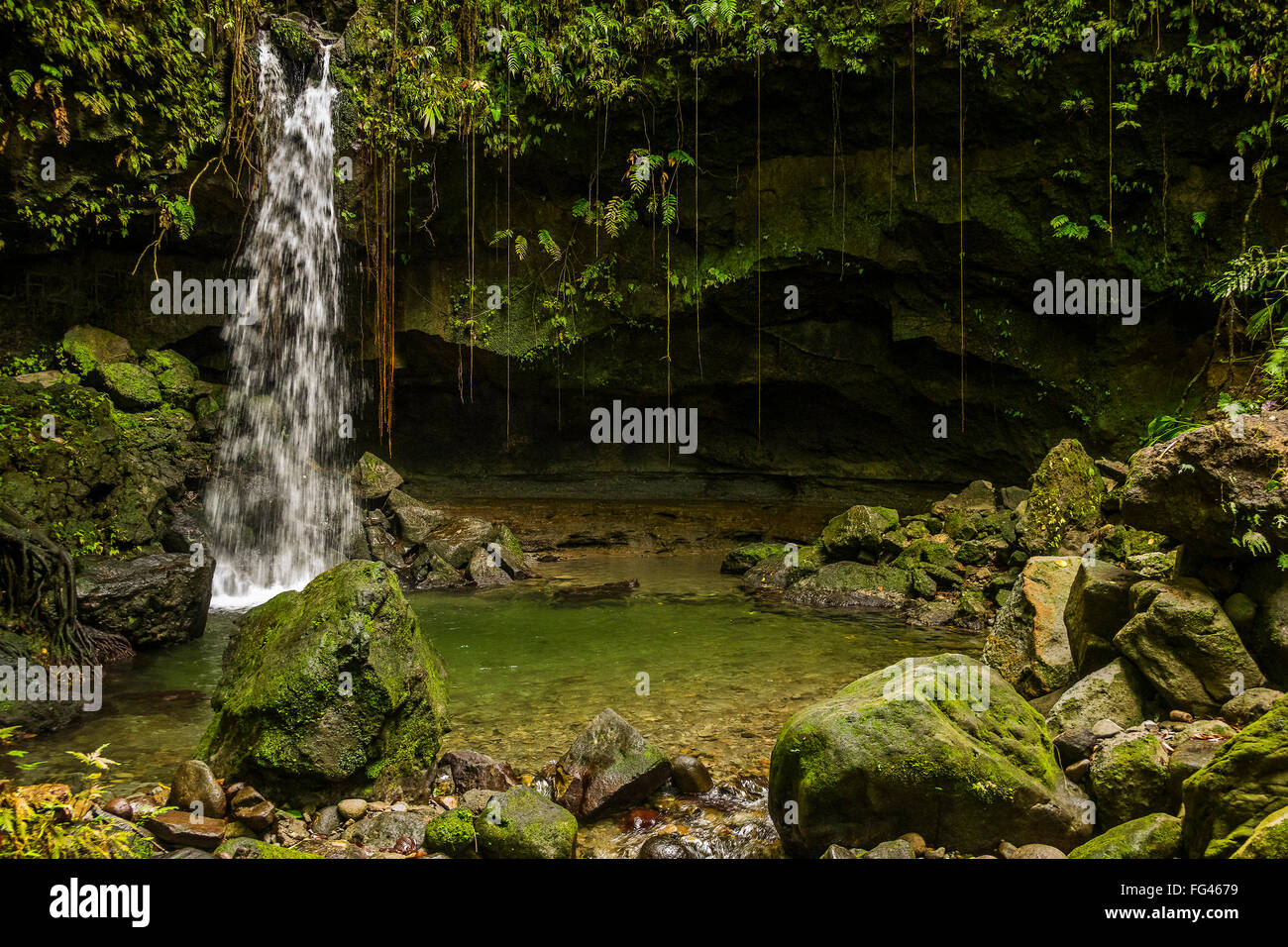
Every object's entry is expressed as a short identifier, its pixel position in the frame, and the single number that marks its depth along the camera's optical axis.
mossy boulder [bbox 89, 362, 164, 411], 11.24
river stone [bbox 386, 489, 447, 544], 12.47
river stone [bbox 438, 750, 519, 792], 4.39
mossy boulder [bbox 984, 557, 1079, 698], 5.28
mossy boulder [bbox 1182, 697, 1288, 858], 2.58
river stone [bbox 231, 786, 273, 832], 3.80
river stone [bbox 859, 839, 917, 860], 3.28
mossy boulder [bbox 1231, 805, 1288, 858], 2.36
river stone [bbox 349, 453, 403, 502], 13.05
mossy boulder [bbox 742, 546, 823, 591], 10.92
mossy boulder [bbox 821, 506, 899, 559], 10.89
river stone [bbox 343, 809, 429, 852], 3.73
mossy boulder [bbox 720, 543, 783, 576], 12.10
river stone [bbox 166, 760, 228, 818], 3.83
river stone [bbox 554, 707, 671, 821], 4.21
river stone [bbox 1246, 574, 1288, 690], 4.07
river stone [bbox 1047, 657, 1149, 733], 4.24
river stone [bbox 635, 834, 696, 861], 3.76
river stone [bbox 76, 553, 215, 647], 7.23
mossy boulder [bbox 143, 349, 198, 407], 12.01
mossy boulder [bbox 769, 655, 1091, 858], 3.43
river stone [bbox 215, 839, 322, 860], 3.22
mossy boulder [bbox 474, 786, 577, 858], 3.49
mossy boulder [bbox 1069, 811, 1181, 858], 2.95
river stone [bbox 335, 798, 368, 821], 4.02
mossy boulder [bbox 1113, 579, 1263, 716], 4.04
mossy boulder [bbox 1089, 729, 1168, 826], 3.30
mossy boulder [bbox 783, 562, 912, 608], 9.78
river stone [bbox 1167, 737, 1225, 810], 3.17
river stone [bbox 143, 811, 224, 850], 3.55
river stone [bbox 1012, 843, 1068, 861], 3.27
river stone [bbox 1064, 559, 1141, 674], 4.75
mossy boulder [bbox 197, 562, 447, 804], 4.05
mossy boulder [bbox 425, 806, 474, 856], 3.61
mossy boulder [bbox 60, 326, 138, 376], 11.63
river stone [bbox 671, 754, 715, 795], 4.45
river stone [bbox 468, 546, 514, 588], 11.37
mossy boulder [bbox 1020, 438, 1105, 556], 9.10
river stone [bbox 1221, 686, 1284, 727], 3.73
